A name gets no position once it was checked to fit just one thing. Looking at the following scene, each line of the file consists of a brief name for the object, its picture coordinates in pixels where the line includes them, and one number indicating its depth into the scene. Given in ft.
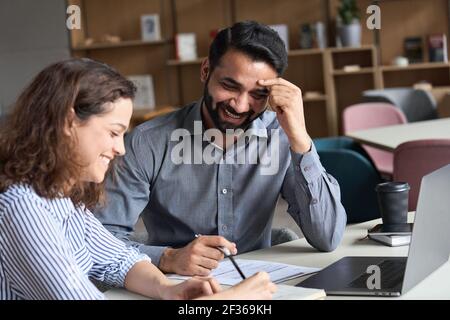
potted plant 24.81
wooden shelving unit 25.59
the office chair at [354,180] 11.91
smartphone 7.51
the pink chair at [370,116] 19.21
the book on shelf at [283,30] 25.98
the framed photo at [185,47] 26.55
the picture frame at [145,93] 27.50
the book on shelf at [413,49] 25.49
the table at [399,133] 14.69
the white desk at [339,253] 6.31
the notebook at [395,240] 7.36
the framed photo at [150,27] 26.96
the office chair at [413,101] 23.32
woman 5.24
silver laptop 5.82
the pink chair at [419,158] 11.50
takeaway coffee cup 7.65
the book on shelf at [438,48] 24.85
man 7.79
